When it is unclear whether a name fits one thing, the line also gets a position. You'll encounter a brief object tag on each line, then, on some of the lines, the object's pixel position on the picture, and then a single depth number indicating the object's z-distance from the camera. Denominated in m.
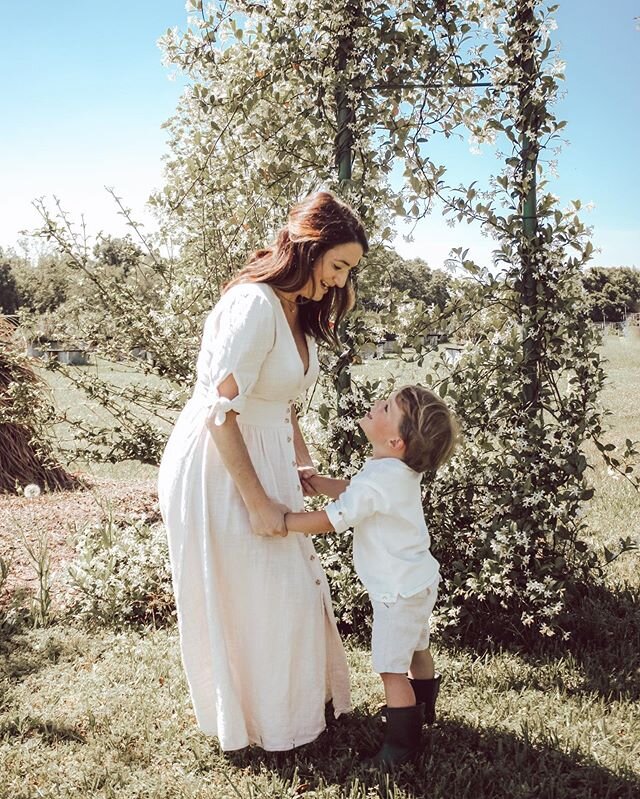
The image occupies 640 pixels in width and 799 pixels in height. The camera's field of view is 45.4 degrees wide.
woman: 2.57
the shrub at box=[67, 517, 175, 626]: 4.29
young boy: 2.63
